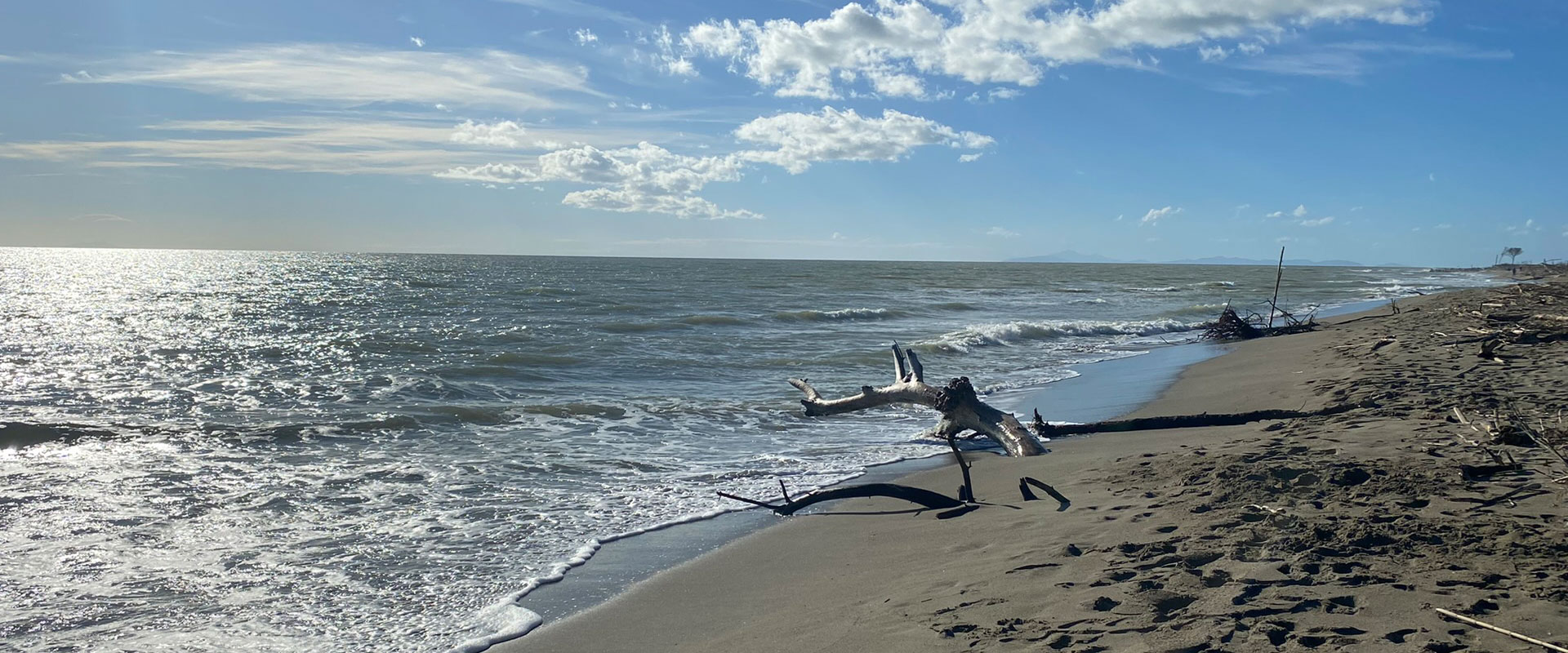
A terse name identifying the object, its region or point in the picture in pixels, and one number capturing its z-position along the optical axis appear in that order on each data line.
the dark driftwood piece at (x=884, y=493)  5.55
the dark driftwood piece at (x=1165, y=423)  7.87
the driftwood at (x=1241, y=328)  19.50
